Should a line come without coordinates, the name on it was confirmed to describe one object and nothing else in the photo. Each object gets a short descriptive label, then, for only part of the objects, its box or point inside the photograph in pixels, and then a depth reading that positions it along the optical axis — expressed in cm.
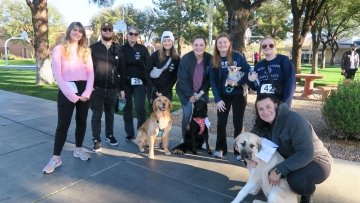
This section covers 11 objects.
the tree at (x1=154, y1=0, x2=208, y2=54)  3853
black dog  527
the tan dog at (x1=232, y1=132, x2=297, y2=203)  335
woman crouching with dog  331
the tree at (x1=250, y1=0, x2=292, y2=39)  4102
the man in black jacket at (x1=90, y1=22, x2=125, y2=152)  528
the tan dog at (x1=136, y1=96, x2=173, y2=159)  520
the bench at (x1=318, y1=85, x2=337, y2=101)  987
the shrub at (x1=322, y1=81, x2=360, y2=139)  590
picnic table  1214
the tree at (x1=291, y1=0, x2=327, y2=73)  1721
